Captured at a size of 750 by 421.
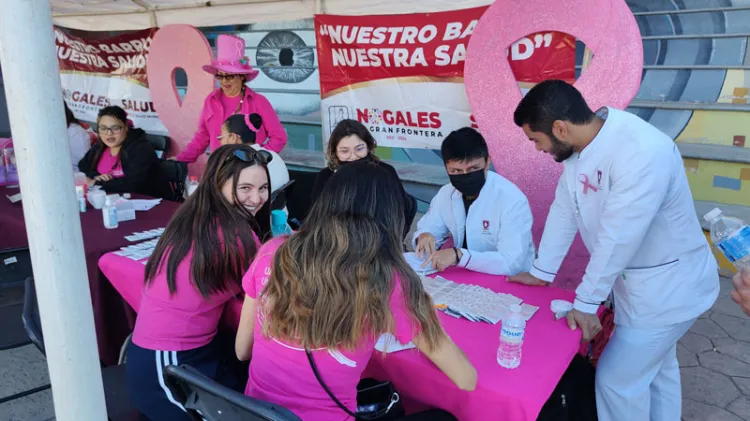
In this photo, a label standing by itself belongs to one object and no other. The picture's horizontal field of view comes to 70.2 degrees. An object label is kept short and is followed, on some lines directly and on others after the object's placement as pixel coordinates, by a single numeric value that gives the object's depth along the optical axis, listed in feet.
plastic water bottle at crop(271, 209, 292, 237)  8.22
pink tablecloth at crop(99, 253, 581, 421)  4.29
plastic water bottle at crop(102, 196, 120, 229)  9.08
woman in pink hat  12.81
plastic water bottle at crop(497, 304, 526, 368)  4.54
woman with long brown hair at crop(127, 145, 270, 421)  5.36
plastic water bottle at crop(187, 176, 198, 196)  10.45
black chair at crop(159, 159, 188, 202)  13.12
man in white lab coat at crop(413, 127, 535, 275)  6.93
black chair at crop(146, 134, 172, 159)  17.90
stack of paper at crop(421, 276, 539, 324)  5.60
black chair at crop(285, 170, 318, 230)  12.25
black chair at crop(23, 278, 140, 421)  5.46
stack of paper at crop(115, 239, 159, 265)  7.73
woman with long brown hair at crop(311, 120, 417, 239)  9.32
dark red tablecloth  7.98
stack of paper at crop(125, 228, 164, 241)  8.58
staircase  12.61
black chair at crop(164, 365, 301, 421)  3.37
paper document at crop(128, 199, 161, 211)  10.33
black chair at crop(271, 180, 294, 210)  9.37
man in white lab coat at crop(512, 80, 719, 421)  5.31
